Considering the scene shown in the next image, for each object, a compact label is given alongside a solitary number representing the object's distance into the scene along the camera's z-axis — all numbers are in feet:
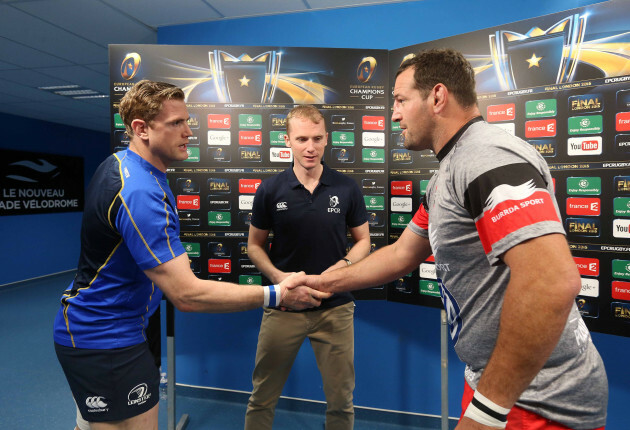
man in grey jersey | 2.38
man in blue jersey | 4.17
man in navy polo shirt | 6.57
